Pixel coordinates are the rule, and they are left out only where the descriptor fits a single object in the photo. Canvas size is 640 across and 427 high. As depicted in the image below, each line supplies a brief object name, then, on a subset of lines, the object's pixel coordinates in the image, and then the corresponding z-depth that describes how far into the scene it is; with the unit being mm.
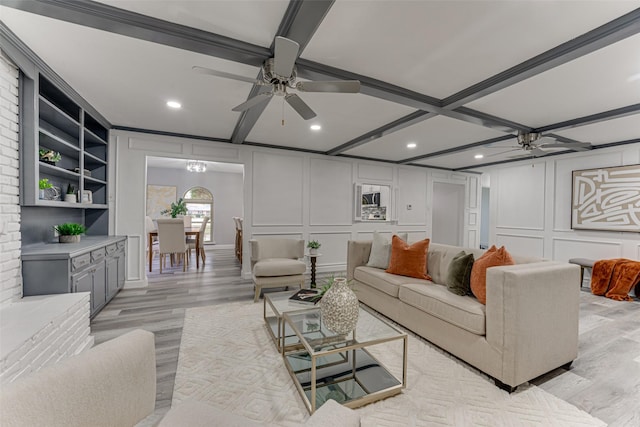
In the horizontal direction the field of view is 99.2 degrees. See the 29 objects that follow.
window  8516
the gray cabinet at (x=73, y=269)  2383
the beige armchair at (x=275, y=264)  3656
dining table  5561
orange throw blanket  3951
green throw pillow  2447
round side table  4396
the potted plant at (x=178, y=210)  6605
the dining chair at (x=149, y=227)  6110
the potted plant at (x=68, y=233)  3053
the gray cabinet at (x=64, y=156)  2420
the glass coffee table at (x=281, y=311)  2379
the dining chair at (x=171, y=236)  5316
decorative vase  1858
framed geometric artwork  4539
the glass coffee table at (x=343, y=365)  1740
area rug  1633
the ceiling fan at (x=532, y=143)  3914
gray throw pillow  3503
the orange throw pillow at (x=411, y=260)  3051
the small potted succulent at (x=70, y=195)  3189
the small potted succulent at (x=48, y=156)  2797
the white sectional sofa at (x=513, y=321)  1830
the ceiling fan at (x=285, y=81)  1761
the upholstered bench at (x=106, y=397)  678
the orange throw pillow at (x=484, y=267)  2191
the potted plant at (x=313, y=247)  4395
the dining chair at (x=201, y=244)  6115
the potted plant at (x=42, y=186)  2728
